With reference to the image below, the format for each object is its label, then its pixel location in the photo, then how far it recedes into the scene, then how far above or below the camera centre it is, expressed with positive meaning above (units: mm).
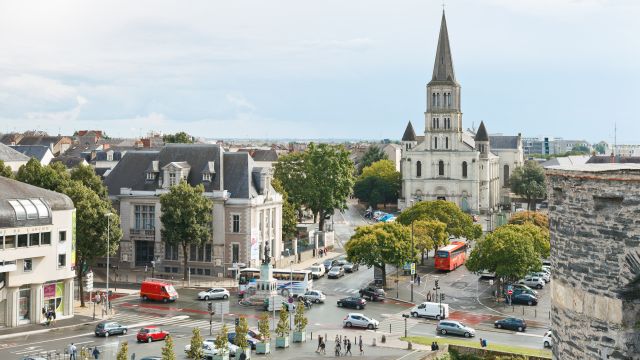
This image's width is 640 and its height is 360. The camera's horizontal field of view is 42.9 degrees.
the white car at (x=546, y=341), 49888 -9700
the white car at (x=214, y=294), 65125 -8732
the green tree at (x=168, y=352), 38469 -7904
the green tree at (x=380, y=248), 68812 -5366
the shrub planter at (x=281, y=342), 49469 -9564
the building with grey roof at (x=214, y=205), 75938 -1941
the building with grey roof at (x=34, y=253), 53438 -4568
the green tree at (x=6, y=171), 70250 +1281
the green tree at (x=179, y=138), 131000 +7691
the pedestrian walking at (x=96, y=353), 46084 -9527
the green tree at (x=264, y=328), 47312 -8304
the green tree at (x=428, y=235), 77281 -4912
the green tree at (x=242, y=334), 44469 -8152
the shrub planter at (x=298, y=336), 51062 -9495
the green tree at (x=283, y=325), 48750 -8516
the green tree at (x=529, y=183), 138500 +248
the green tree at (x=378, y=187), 145375 -413
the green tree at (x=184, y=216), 72250 -2718
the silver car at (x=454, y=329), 53688 -9583
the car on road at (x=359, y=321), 55625 -9378
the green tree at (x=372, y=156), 180375 +6431
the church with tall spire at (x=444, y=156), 135000 +4868
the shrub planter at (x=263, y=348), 47812 -9579
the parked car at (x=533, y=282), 71500 -8580
